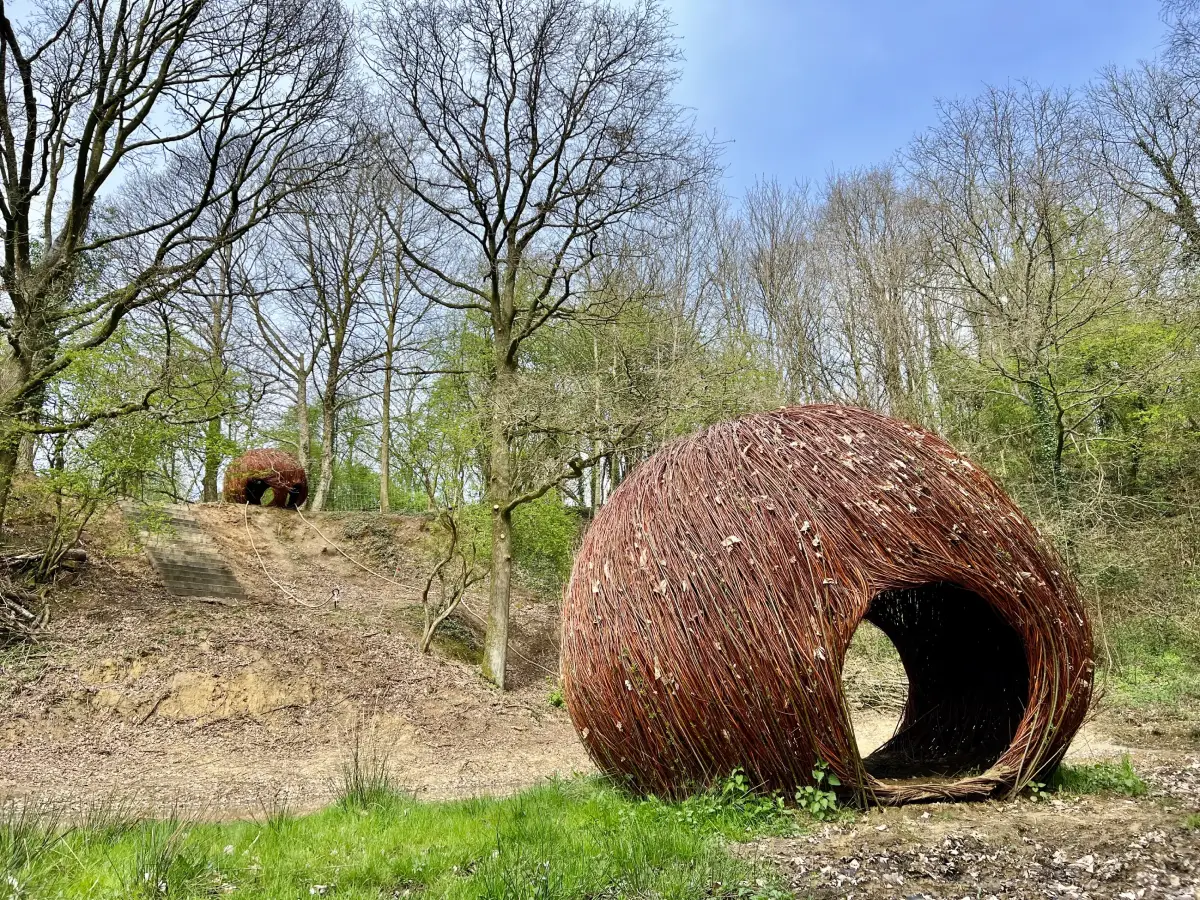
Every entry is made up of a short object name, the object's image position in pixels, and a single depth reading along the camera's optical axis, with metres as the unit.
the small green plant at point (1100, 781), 4.39
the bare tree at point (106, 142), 11.07
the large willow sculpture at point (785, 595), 4.00
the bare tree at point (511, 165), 12.79
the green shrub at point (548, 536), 17.16
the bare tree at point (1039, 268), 13.77
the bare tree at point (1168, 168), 12.05
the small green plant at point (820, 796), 3.91
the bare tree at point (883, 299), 17.81
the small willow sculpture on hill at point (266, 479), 20.12
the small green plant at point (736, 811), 3.83
